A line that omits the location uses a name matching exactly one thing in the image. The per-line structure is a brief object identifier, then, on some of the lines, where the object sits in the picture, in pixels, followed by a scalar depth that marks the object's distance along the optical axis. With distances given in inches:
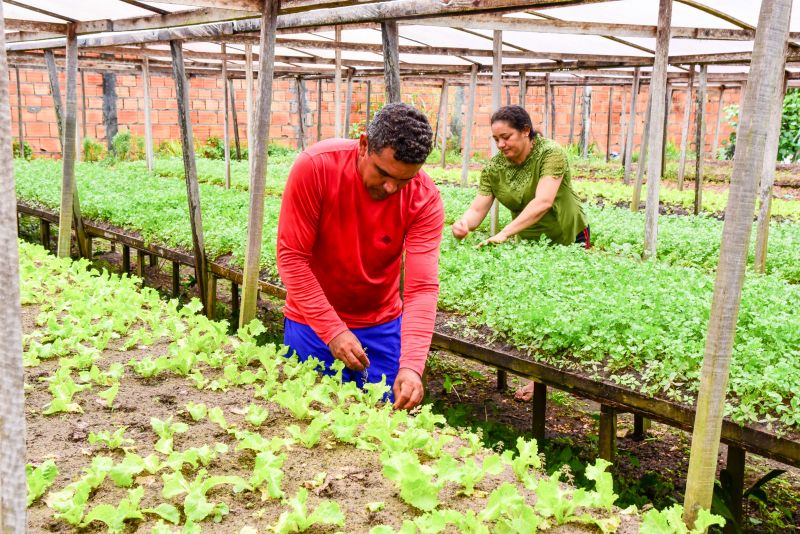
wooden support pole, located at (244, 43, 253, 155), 368.4
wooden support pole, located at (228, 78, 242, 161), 771.0
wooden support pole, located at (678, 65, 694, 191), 530.6
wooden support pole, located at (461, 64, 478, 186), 494.6
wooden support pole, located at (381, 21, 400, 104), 171.9
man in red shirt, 119.3
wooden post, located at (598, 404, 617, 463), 161.5
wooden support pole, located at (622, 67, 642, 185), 541.1
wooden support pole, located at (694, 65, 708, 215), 410.3
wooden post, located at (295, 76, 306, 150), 796.8
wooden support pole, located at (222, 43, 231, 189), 490.3
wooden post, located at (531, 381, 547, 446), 190.5
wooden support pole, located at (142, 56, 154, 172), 568.4
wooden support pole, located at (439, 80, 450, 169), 701.9
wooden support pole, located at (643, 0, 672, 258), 235.1
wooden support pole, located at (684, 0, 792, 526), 76.8
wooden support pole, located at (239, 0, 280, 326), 174.7
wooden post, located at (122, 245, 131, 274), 347.3
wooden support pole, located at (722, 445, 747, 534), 147.9
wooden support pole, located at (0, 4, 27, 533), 55.3
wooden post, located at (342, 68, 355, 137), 579.2
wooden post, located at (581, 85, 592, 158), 849.2
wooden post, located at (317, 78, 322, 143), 717.3
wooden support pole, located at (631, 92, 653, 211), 419.5
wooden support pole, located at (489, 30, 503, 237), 275.3
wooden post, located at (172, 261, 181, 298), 326.5
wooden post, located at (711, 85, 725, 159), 757.6
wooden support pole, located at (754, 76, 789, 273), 268.5
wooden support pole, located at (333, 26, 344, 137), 392.4
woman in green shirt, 233.0
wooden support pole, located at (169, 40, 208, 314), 251.4
